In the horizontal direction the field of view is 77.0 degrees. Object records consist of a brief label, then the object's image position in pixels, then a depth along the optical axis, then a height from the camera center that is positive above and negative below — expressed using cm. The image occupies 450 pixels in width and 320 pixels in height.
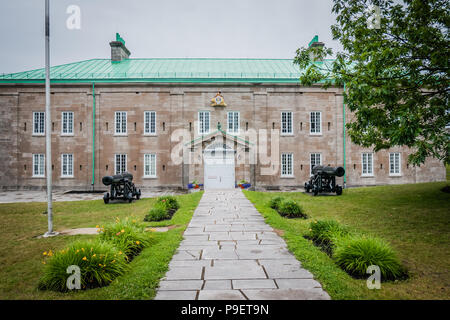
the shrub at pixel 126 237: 645 -169
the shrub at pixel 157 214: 1055 -181
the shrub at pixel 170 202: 1237 -160
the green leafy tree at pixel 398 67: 851 +330
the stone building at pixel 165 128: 2408 +328
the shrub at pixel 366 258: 514 -177
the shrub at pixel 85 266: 482 -175
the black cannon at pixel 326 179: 1759 -93
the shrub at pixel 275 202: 1242 -163
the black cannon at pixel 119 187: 1588 -117
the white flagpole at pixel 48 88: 869 +245
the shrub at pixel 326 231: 700 -172
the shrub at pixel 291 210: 1098 -174
